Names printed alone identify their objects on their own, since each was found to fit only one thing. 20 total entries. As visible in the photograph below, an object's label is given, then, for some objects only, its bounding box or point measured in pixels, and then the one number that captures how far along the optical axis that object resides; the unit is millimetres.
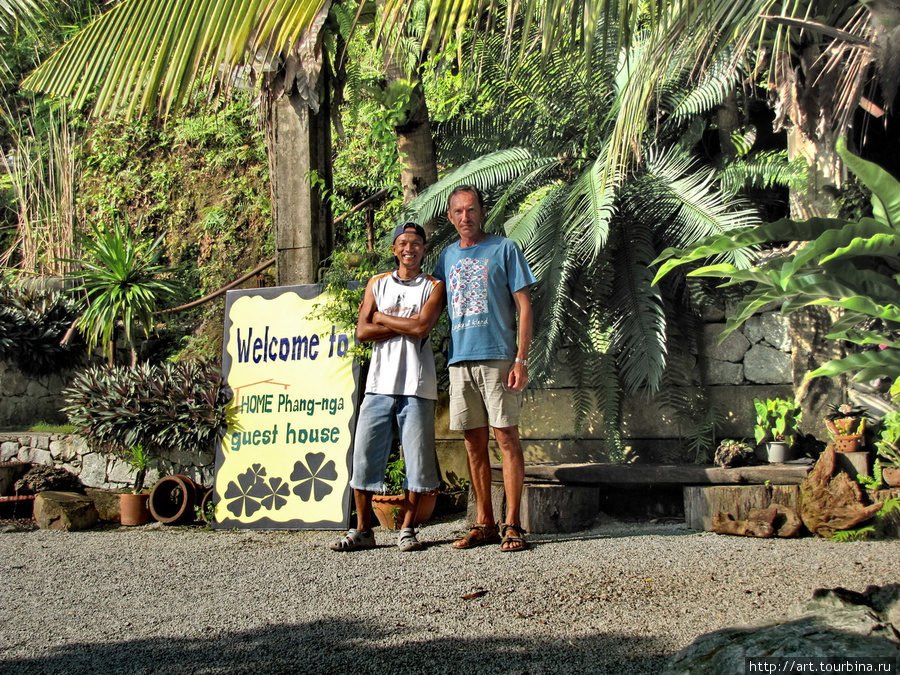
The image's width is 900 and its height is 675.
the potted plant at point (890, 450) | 4141
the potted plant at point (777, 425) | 4637
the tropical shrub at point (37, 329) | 7734
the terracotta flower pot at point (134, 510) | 5598
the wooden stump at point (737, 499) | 4301
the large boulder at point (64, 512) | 5652
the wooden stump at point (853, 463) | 4285
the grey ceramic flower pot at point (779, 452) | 4629
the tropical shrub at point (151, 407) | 5457
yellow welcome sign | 4887
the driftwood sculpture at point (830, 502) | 4012
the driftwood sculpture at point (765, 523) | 4152
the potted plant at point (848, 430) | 4336
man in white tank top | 4293
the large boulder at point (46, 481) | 6340
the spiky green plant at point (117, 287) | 6352
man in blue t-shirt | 4102
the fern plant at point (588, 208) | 4645
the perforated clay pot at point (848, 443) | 4332
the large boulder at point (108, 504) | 5969
